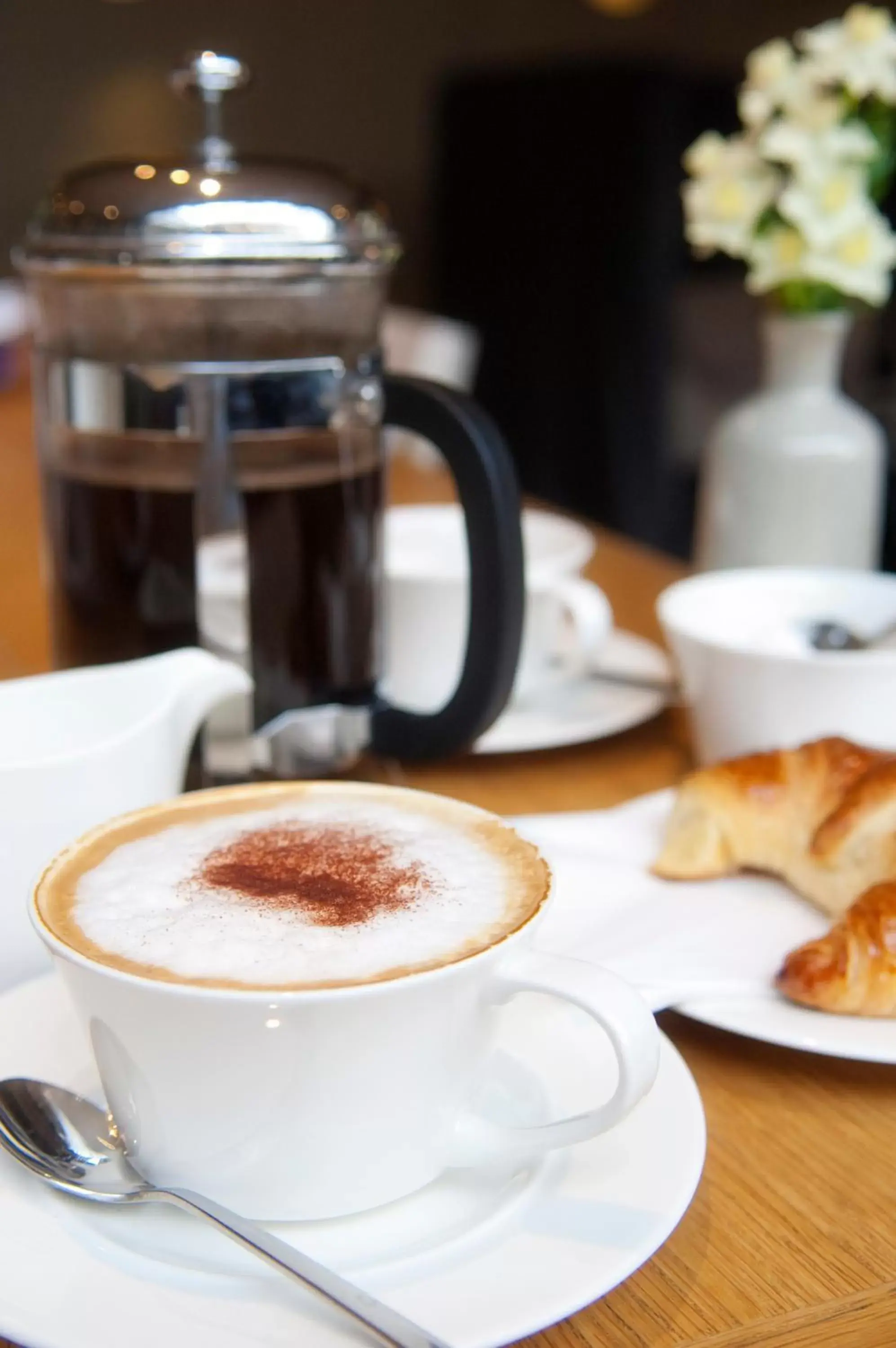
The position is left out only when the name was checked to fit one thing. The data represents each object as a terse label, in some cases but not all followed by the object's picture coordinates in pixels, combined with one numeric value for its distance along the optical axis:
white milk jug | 0.56
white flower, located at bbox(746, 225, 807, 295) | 0.99
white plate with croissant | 0.55
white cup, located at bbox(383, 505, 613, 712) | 0.85
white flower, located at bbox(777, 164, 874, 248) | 0.98
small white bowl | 0.74
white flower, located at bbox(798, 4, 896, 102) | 0.97
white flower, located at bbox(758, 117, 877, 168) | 0.98
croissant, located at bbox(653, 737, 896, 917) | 0.63
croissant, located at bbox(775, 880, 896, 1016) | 0.54
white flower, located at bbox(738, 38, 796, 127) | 1.00
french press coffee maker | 0.69
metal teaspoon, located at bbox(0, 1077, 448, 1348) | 0.38
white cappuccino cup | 0.41
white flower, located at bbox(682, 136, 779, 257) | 1.01
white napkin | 0.58
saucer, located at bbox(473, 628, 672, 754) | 0.85
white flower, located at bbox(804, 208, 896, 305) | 0.98
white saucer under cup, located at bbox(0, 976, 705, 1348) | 0.39
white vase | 1.03
